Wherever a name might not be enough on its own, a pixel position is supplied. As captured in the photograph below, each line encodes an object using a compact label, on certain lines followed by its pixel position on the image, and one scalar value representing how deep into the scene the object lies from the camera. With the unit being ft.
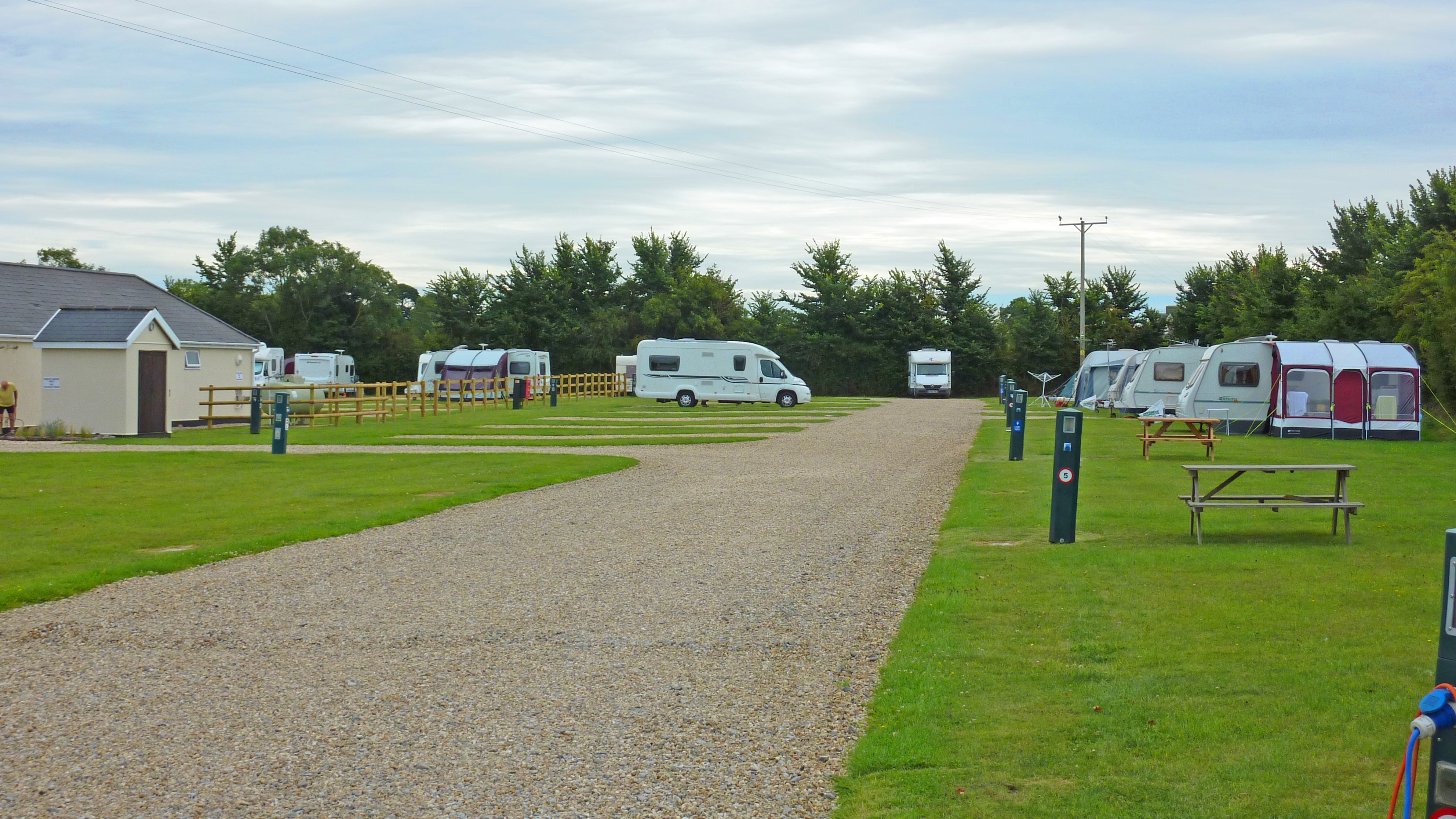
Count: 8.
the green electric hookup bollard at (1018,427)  62.08
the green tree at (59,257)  241.55
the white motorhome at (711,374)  135.64
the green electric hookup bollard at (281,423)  69.67
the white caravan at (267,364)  144.05
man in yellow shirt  87.81
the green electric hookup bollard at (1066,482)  33.19
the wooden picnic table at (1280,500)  32.32
